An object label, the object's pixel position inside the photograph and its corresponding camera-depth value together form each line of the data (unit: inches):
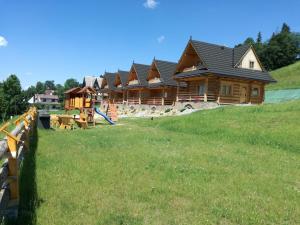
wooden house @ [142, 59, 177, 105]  1229.1
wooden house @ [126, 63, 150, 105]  1376.7
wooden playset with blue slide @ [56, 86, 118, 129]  660.4
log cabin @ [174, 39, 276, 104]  961.0
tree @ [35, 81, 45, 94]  4991.3
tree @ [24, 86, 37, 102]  4340.3
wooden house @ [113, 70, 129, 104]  1592.7
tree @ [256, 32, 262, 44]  3543.3
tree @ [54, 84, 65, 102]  3172.0
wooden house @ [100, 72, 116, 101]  1739.0
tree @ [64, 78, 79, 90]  4417.6
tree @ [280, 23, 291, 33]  3382.9
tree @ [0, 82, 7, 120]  2231.1
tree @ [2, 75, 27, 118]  2370.1
